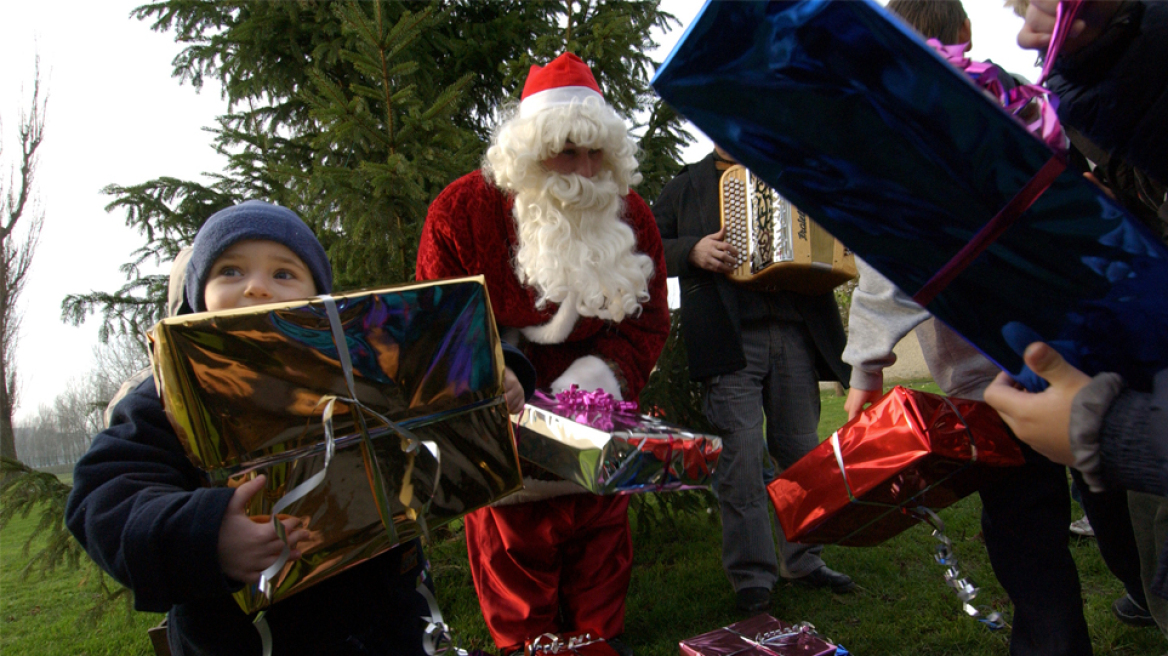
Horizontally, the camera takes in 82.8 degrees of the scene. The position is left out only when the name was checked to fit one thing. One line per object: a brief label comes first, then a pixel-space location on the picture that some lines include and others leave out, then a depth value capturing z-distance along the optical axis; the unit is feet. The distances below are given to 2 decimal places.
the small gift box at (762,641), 7.16
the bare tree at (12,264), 18.25
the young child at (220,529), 3.94
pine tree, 9.78
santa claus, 7.73
